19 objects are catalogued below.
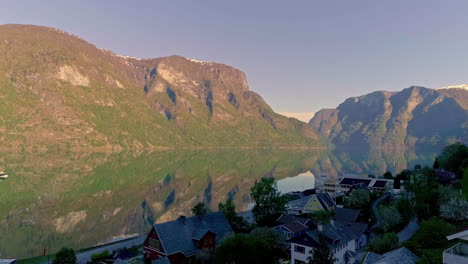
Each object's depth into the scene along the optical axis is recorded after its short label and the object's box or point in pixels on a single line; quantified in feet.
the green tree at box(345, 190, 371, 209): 226.17
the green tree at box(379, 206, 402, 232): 170.08
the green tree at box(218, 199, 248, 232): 178.40
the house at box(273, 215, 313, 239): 157.69
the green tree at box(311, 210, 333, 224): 155.53
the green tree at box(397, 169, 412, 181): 317.63
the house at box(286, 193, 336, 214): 222.48
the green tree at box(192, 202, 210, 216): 165.30
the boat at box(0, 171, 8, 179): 427.99
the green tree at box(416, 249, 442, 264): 78.48
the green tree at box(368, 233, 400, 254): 117.78
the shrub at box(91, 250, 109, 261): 154.20
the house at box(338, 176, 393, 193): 297.41
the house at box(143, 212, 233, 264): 128.06
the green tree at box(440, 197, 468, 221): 139.85
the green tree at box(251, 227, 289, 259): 134.51
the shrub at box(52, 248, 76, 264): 129.90
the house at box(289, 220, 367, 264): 122.31
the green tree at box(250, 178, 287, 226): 200.13
